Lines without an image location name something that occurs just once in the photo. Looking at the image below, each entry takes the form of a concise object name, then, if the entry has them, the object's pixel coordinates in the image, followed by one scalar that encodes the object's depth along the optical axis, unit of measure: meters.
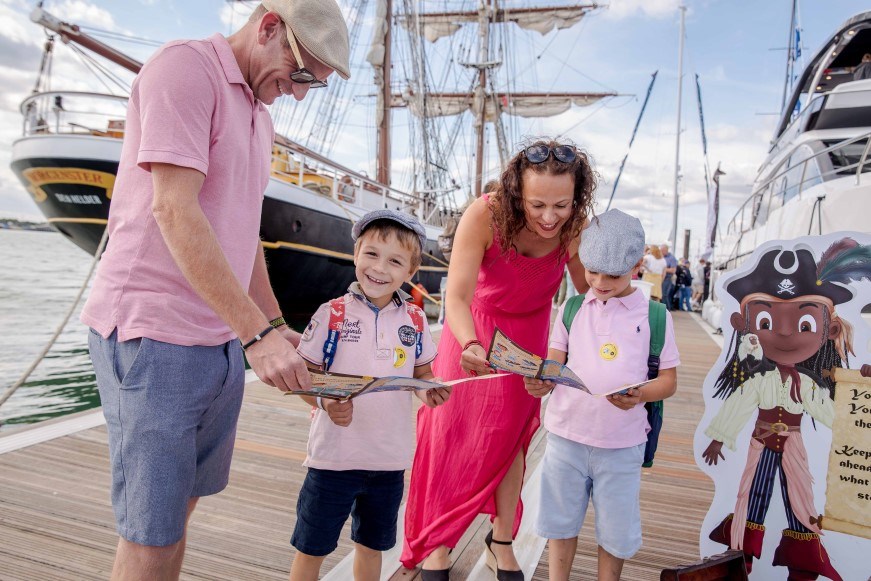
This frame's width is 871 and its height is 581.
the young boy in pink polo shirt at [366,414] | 1.65
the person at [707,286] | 17.31
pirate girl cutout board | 1.76
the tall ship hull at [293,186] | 10.00
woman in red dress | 1.96
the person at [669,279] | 14.17
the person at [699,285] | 16.94
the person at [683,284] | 15.82
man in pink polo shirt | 1.08
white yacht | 5.11
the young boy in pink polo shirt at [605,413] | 1.80
